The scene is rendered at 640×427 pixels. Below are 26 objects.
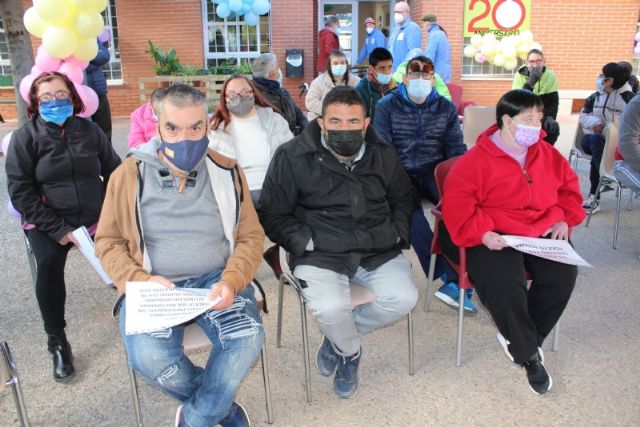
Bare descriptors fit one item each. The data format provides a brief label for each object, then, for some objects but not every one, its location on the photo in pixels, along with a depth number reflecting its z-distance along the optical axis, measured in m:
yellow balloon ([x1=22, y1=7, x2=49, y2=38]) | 4.14
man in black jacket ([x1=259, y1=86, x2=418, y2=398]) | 2.56
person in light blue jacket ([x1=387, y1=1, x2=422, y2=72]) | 8.43
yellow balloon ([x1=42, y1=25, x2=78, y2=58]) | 4.07
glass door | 12.29
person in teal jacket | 4.98
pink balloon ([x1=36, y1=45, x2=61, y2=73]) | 4.17
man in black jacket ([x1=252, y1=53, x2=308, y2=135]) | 4.29
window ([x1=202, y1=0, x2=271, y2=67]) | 11.54
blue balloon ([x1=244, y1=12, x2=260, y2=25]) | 10.98
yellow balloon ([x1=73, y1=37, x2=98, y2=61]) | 4.35
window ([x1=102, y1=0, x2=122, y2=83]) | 11.16
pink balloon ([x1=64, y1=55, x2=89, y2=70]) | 4.33
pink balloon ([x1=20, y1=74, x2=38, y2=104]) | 3.66
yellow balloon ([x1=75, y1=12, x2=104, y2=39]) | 4.27
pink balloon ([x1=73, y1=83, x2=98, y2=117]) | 3.76
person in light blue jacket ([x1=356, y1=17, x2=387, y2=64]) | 10.70
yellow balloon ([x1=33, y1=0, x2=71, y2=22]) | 4.00
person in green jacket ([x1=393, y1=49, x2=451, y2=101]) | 5.55
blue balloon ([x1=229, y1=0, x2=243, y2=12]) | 10.63
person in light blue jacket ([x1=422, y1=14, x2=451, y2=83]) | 8.02
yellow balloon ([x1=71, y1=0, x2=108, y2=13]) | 4.20
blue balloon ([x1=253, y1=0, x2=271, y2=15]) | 10.80
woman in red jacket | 2.59
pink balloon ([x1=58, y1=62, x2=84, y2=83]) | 4.29
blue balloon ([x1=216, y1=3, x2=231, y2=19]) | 10.71
